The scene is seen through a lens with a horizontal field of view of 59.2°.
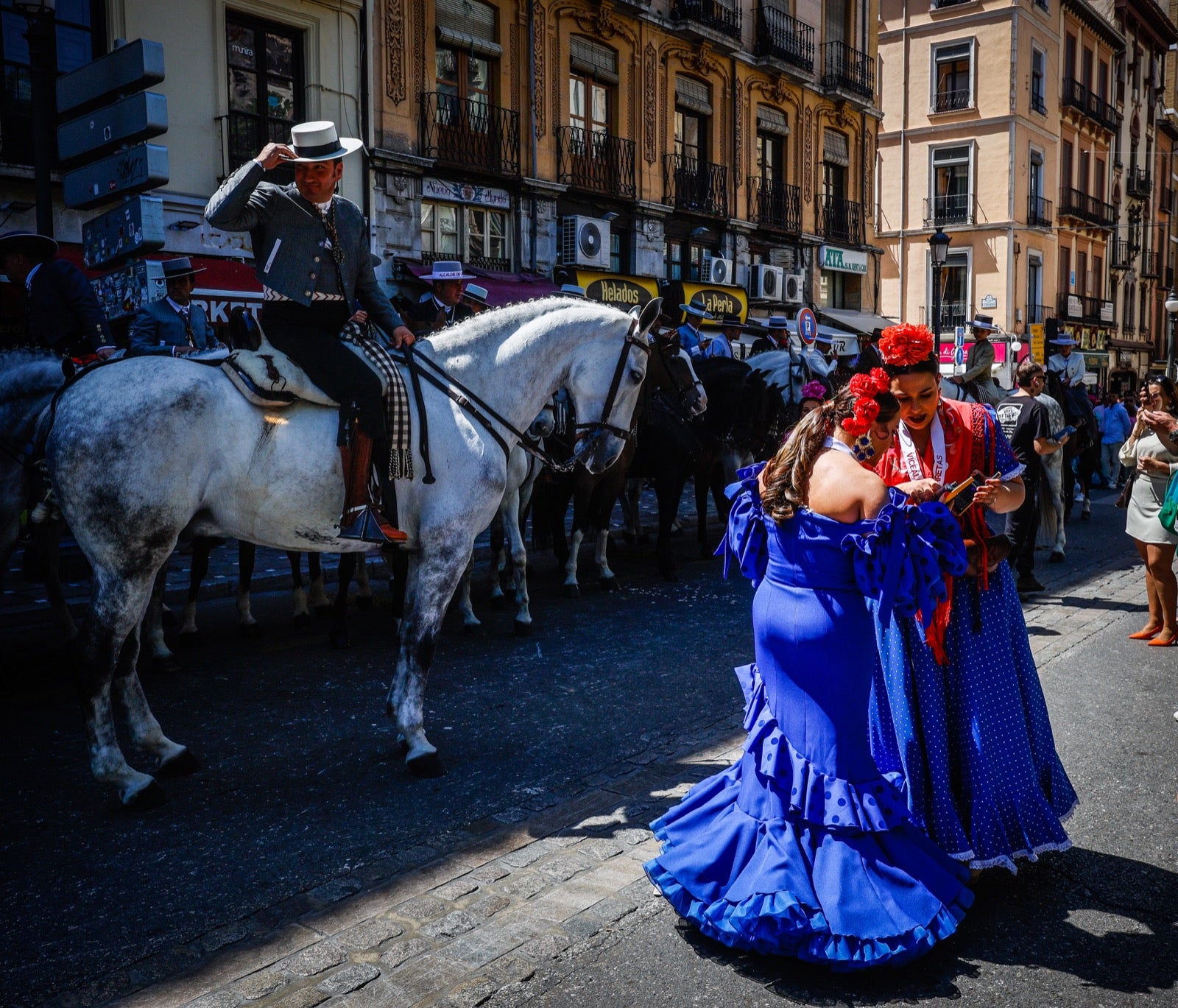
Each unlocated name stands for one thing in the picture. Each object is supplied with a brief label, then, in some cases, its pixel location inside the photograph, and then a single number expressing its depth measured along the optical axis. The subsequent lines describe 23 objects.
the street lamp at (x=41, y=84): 7.86
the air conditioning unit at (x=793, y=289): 26.62
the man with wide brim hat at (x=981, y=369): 11.52
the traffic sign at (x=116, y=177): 7.60
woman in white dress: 7.64
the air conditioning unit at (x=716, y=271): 24.11
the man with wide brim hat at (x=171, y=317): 8.00
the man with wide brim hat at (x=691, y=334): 13.77
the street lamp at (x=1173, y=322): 32.72
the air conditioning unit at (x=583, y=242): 20.36
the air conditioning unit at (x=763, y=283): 25.61
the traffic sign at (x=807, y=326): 15.22
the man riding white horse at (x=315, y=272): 4.75
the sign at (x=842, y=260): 28.44
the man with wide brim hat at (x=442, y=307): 9.13
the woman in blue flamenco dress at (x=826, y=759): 3.11
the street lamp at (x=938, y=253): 21.11
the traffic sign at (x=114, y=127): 7.48
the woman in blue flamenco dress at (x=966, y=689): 3.71
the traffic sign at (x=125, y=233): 7.48
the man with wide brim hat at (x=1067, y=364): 15.41
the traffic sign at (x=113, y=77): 7.43
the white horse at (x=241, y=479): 4.43
